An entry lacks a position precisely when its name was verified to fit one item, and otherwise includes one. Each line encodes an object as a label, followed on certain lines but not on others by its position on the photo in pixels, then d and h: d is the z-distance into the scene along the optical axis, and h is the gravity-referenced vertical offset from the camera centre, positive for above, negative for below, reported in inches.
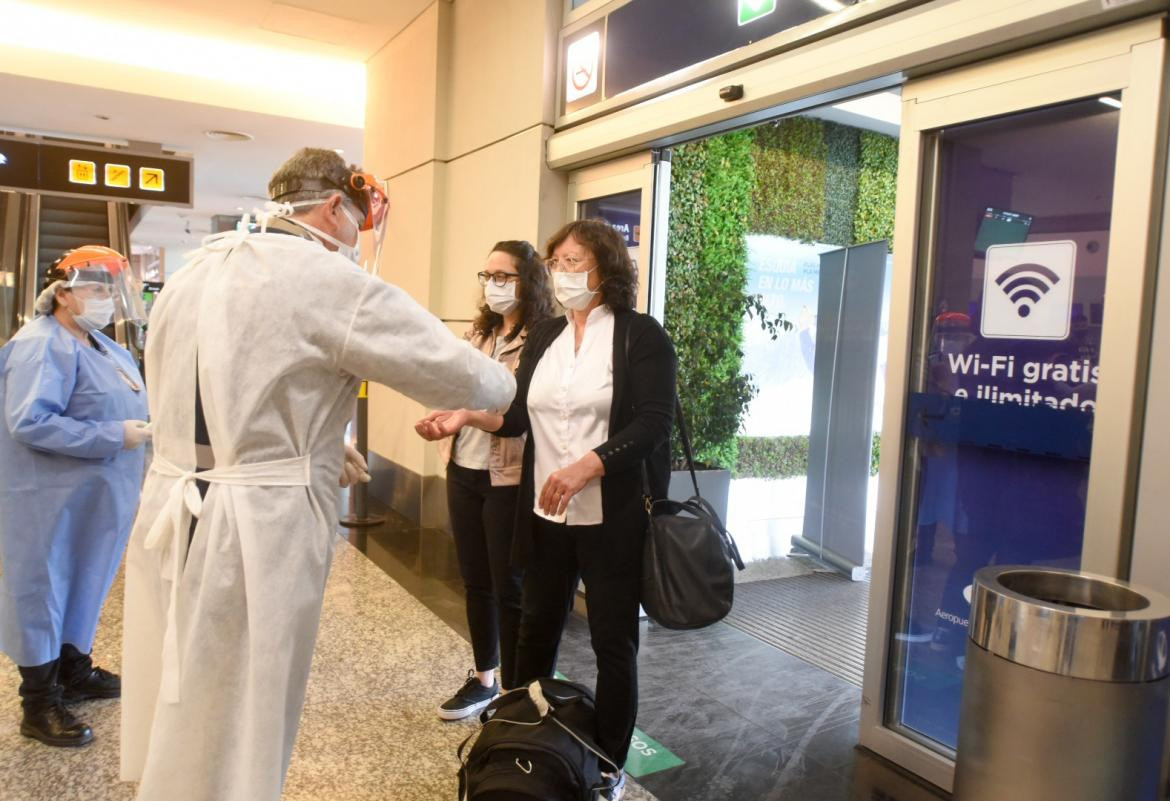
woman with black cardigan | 81.9 -10.5
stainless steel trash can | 58.2 -23.9
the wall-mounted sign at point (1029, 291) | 83.1 +8.9
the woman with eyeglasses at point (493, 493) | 99.7 -18.6
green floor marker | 97.9 -50.3
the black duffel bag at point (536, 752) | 72.2 -37.3
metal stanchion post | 210.1 -45.5
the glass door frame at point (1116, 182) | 74.9 +18.6
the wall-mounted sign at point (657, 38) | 115.3 +52.6
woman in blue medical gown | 97.0 -19.2
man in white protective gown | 55.8 -9.4
